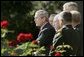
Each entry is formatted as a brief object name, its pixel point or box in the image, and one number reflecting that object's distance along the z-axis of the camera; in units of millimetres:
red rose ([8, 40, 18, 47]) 7006
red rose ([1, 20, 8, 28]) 7081
